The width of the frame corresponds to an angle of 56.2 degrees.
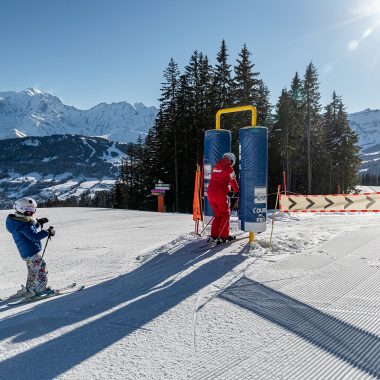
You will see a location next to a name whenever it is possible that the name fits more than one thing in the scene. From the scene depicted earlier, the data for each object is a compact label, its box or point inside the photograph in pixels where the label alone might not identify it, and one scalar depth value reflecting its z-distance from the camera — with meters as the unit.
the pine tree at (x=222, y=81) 34.12
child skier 5.32
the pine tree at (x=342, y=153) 46.72
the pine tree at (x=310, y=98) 39.59
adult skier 8.08
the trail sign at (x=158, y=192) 23.94
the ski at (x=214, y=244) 8.02
